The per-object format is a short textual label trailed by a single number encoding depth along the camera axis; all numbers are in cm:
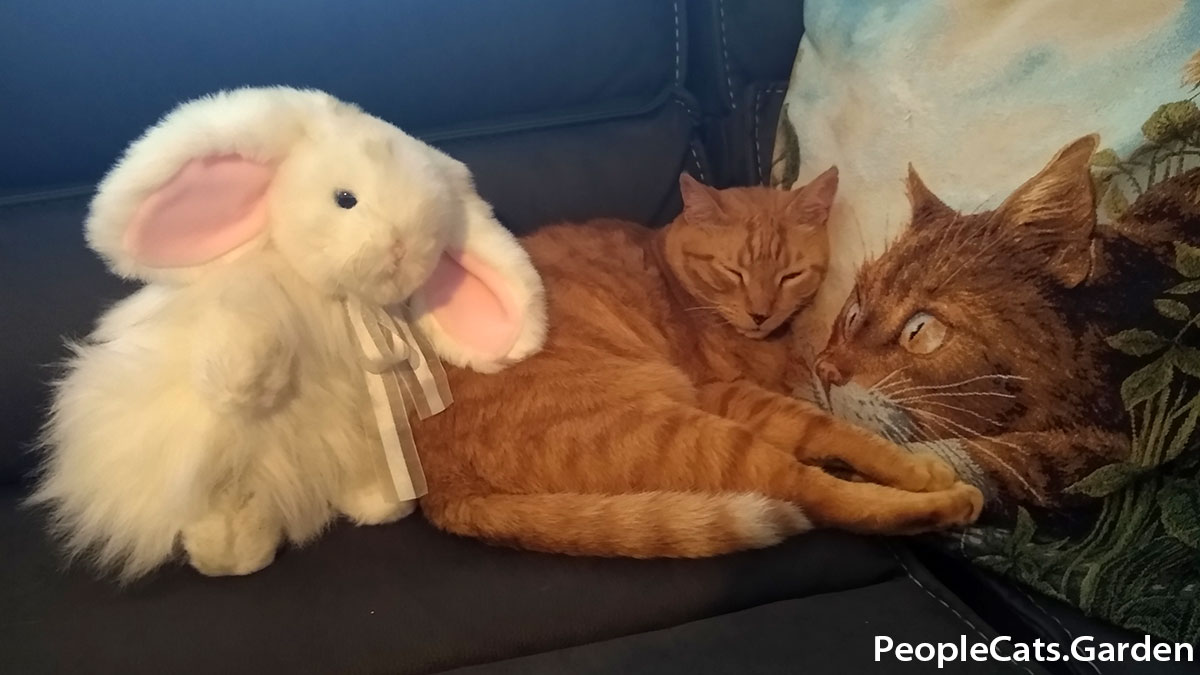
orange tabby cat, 92
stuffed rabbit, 82
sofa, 85
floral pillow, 78
